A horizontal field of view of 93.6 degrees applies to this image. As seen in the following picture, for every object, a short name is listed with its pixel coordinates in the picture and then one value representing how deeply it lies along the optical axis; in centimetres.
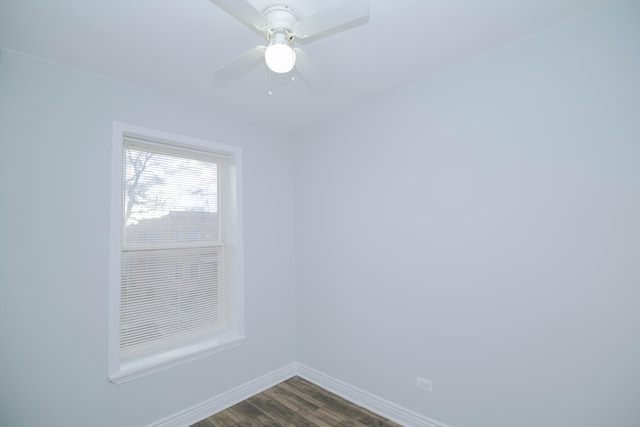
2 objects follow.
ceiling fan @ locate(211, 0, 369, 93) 125
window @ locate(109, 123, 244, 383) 231
